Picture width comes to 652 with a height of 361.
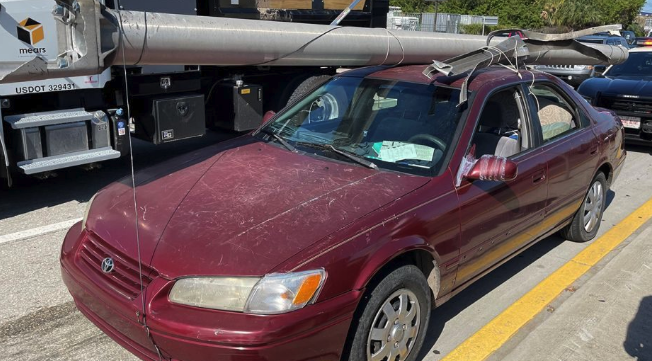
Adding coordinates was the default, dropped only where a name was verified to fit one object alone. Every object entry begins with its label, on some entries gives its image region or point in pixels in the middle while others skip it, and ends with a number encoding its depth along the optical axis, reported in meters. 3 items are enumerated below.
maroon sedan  2.65
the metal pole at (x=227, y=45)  3.02
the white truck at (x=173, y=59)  3.18
